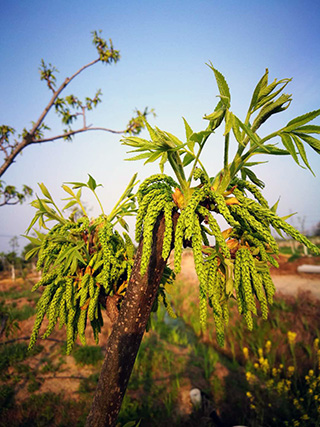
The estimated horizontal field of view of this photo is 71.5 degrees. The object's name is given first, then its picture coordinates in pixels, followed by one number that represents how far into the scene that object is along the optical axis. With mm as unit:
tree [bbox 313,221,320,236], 39394
